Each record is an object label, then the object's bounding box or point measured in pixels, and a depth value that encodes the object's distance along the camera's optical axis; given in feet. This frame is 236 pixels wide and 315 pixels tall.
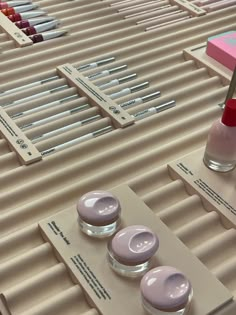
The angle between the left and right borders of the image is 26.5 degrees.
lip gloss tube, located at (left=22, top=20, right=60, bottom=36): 2.72
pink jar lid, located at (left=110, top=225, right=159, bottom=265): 1.50
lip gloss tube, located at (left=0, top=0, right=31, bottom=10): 2.90
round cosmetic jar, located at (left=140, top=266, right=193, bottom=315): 1.39
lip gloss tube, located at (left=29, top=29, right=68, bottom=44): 2.66
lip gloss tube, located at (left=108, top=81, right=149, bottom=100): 2.31
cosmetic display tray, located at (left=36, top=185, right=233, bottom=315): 1.47
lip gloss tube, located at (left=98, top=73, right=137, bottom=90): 2.36
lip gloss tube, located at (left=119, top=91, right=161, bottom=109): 2.26
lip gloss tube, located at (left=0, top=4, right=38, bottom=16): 2.86
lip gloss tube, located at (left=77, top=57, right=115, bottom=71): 2.47
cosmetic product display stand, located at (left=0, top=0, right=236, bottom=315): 1.54
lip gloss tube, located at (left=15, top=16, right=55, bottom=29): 2.78
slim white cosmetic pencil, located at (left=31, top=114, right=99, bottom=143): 2.07
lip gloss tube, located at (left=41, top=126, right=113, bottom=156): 2.00
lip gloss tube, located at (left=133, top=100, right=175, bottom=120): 2.20
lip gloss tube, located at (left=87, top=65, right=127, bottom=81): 2.41
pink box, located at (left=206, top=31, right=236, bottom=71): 2.47
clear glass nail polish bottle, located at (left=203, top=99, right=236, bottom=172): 1.82
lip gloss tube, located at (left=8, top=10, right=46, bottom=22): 2.82
